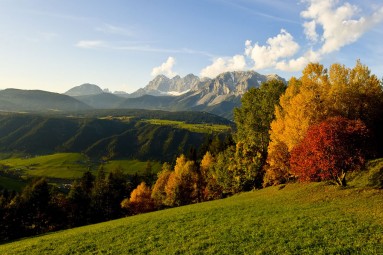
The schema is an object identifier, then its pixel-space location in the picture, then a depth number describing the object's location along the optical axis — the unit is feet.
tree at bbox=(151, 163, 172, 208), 329.93
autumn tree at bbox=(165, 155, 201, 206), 300.61
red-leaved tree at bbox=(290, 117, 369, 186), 127.54
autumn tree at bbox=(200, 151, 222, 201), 283.14
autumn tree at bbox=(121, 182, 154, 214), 356.79
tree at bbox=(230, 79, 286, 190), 232.32
